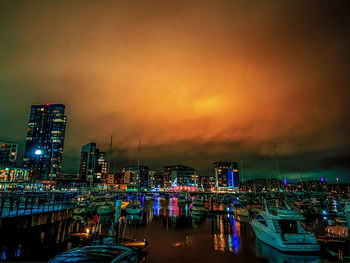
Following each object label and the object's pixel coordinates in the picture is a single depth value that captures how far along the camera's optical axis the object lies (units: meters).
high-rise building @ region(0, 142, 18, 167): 160.50
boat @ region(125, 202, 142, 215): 55.56
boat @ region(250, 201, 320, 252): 21.73
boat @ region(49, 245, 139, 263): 11.58
